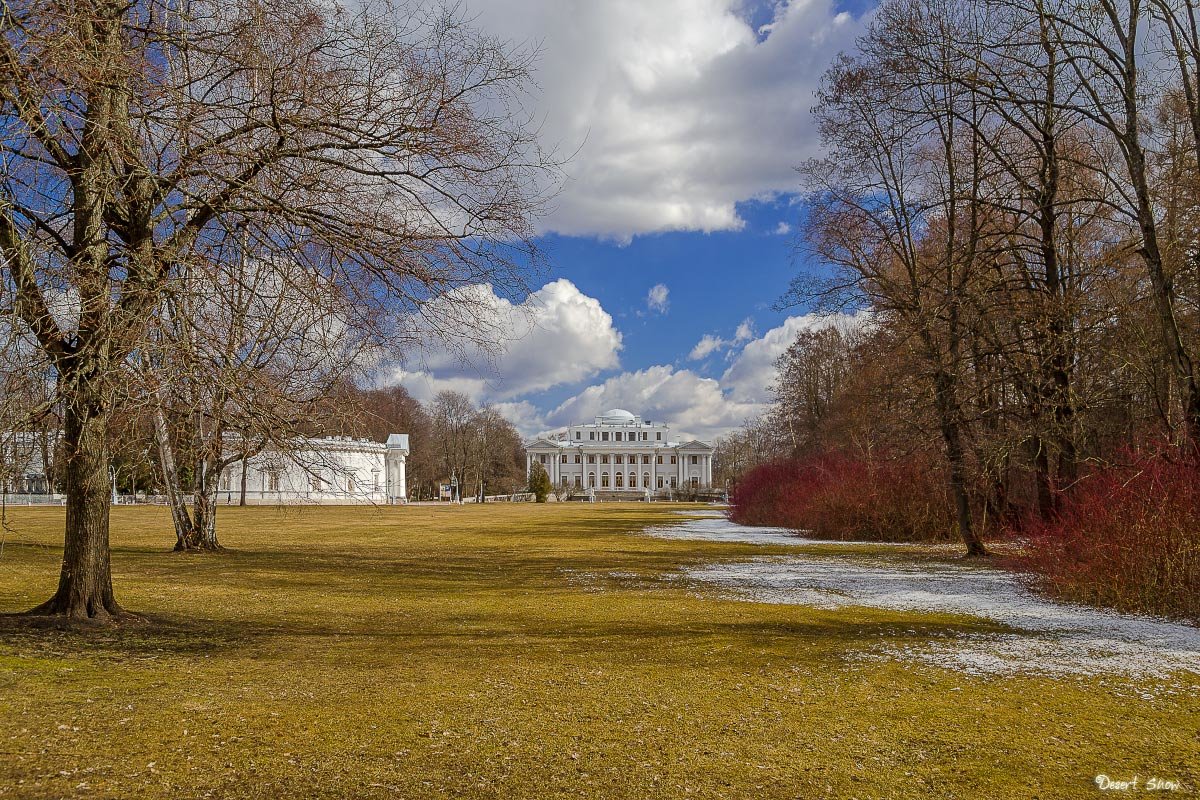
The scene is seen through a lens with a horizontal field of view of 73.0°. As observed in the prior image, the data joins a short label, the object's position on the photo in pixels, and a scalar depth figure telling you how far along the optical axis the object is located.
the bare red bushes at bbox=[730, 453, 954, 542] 21.94
